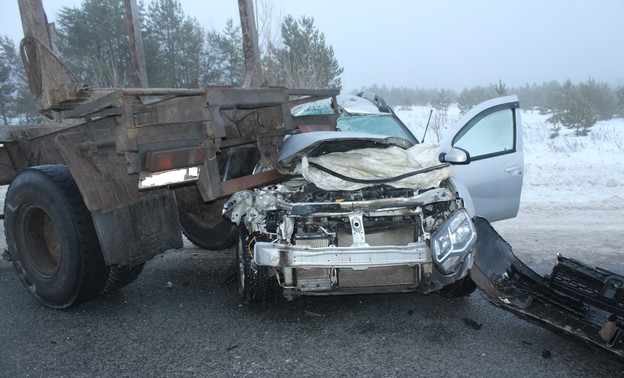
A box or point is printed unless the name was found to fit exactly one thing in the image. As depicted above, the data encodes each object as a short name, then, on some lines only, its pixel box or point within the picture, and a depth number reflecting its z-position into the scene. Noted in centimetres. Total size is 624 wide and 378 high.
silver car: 327
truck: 327
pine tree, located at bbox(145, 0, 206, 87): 2394
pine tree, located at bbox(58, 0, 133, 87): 2253
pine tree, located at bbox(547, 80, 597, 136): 1902
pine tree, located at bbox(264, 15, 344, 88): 1413
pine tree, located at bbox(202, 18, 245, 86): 2523
